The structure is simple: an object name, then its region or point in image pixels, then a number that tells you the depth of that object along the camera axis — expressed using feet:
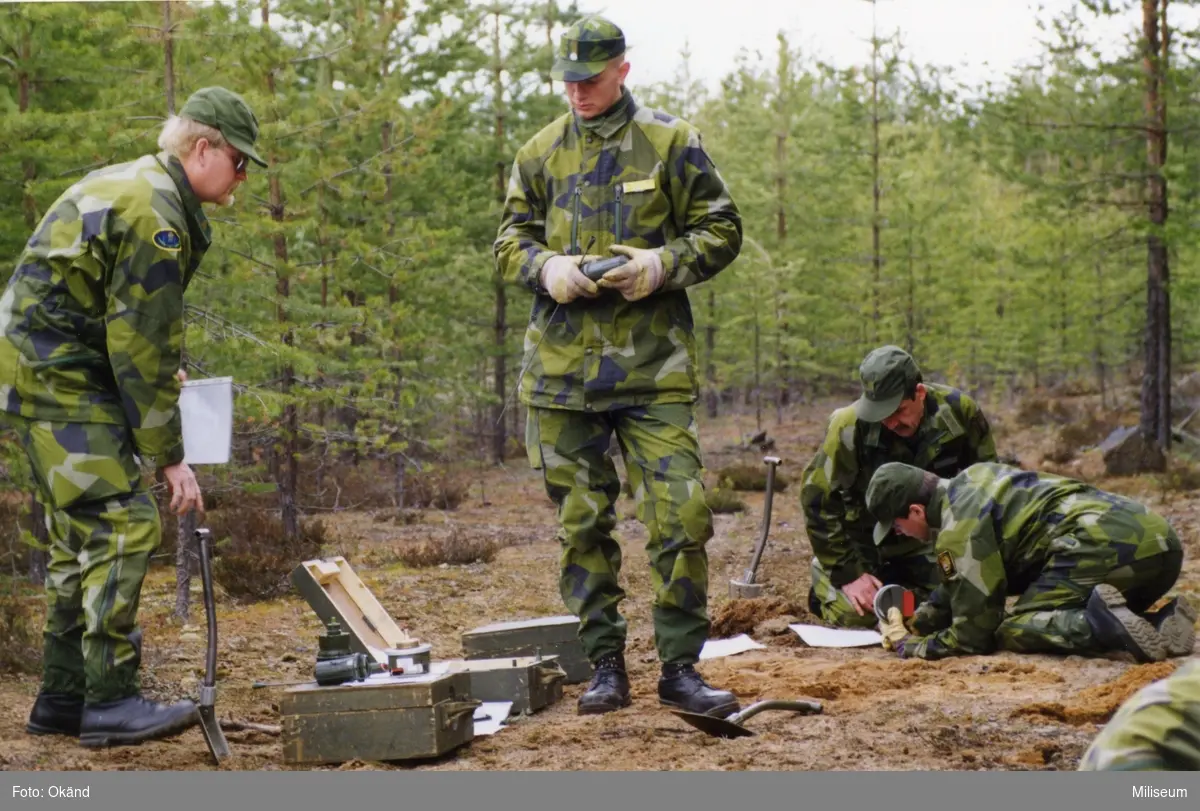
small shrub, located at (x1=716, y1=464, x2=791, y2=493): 54.13
